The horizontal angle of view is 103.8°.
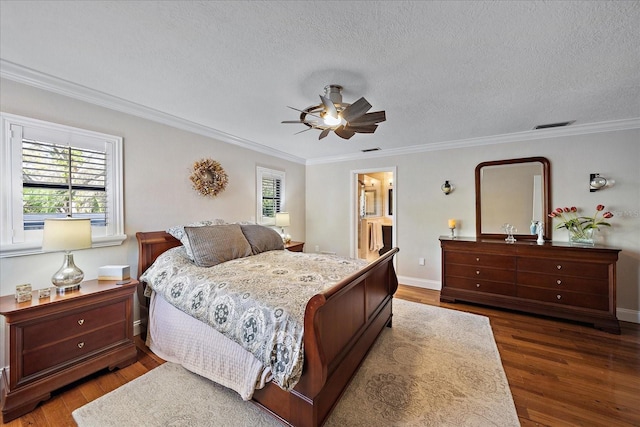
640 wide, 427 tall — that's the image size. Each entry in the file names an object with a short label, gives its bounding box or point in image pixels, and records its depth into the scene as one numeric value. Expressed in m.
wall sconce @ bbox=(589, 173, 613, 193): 3.19
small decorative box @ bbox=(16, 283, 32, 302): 1.80
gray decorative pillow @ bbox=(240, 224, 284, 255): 3.20
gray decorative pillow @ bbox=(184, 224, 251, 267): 2.52
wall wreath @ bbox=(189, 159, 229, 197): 3.35
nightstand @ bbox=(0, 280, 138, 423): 1.69
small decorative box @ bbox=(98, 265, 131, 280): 2.33
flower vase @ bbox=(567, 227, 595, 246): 3.24
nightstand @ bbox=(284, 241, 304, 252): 4.14
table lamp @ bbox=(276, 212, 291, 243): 4.35
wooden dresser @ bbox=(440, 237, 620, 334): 2.89
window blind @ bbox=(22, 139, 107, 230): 2.11
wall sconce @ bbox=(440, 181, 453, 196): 4.12
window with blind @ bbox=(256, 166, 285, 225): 4.36
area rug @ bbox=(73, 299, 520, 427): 1.65
